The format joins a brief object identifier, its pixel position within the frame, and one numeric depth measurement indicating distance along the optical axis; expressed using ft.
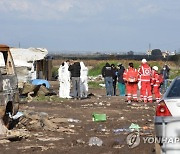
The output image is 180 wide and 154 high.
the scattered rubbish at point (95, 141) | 42.67
